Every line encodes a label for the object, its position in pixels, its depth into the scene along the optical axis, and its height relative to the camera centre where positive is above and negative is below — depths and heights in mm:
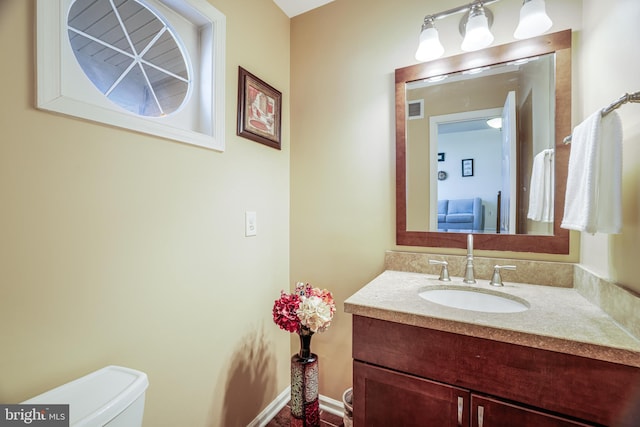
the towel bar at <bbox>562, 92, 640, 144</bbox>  727 +303
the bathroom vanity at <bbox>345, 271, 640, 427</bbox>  732 -447
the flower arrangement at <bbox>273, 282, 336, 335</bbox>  1300 -466
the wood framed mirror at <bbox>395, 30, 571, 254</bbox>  1204 +320
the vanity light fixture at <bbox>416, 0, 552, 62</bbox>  1120 +809
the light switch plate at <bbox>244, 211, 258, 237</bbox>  1476 -58
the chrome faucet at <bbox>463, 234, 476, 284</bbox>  1280 -248
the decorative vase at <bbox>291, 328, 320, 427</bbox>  1372 -870
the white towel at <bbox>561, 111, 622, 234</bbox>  818 +111
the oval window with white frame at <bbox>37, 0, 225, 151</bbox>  796 +544
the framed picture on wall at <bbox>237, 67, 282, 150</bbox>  1427 +569
